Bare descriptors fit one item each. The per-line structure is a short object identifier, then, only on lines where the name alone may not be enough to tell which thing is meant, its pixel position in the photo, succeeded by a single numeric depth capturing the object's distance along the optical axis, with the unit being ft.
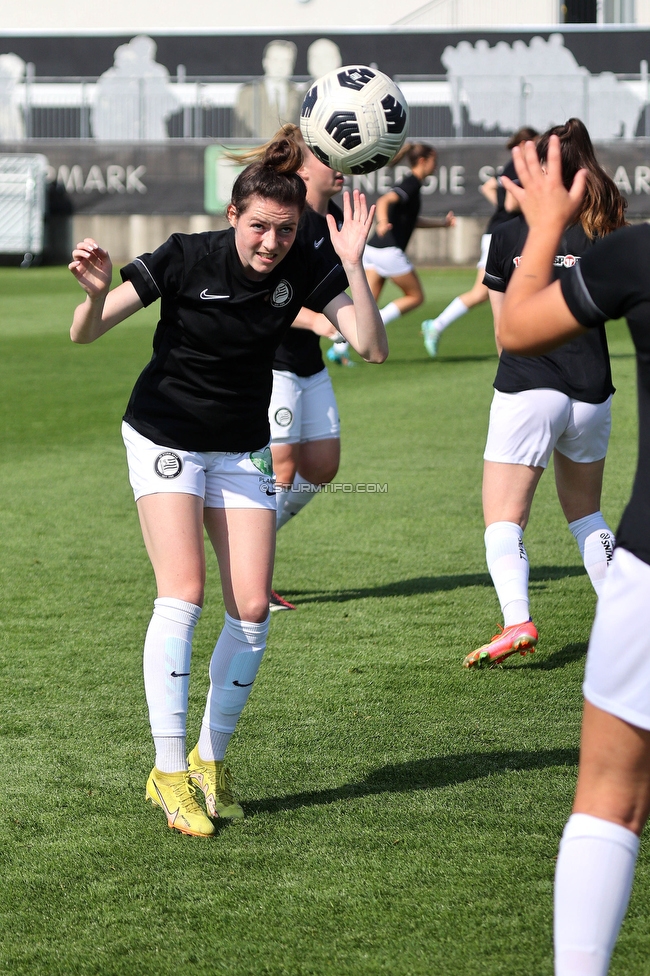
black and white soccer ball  32.40
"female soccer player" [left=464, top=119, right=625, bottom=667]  33.01
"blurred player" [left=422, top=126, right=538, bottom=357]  97.09
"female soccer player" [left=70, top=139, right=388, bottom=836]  24.88
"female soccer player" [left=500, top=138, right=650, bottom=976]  15.51
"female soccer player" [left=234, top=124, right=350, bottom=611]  40.70
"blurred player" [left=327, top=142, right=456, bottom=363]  93.93
